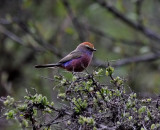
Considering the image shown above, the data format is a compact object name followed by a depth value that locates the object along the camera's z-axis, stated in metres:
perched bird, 12.58
